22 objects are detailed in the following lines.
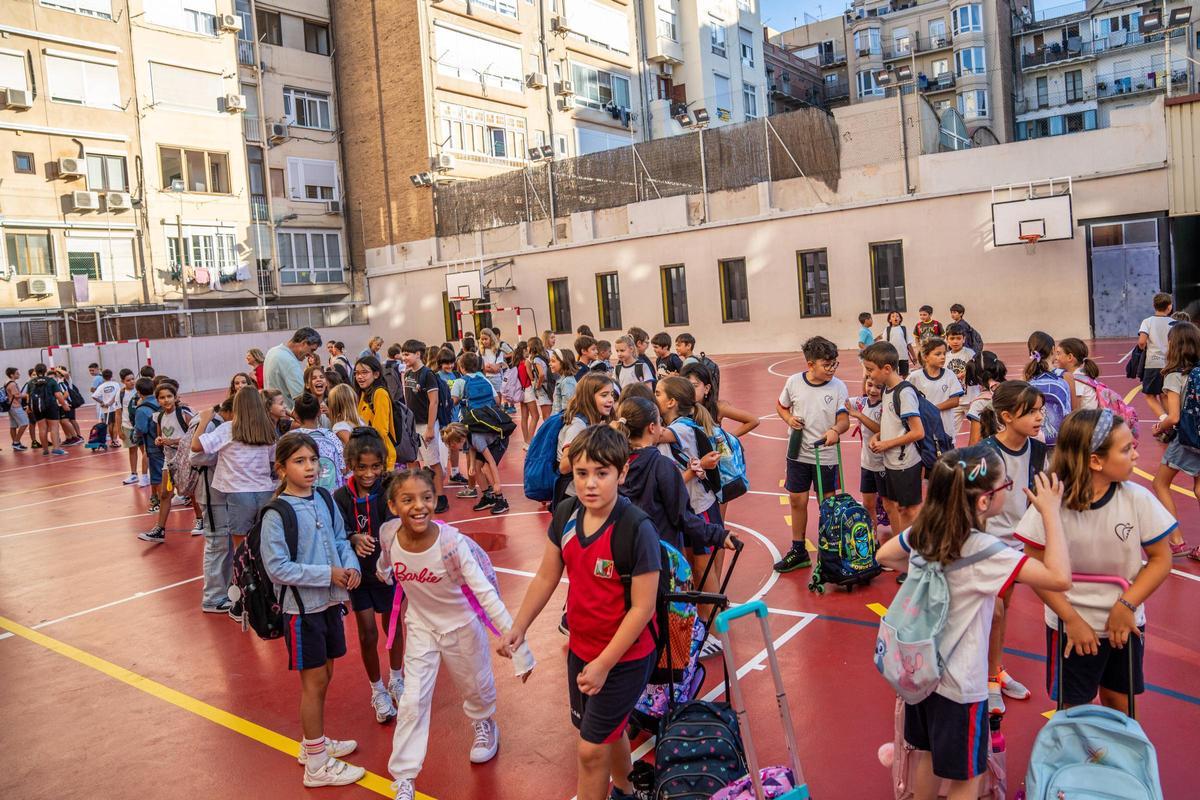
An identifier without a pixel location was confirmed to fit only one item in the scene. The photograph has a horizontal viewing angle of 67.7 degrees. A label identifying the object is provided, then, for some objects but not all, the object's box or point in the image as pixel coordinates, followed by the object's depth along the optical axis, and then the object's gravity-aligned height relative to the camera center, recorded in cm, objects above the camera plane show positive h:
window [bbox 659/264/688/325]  3344 +160
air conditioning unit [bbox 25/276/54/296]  3231 +365
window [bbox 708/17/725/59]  4883 +1648
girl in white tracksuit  438 -125
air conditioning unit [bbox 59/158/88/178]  3306 +803
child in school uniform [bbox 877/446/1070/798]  328 -98
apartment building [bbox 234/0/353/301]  3938 +986
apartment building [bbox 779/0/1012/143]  5634 +1753
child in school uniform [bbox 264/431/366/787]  462 -117
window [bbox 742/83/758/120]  5103 +1339
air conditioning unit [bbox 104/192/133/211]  3403 +686
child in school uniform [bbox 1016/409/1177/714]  353 -97
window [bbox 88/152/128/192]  3431 +807
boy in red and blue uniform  357 -102
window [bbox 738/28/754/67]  5116 +1648
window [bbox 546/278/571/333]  3628 +165
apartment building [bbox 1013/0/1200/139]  5678 +1560
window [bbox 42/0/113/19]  3341 +1427
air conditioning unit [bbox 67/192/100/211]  3328 +679
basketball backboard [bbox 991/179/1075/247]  2488 +278
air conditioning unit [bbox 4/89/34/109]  3169 +1032
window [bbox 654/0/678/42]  4728 +1700
